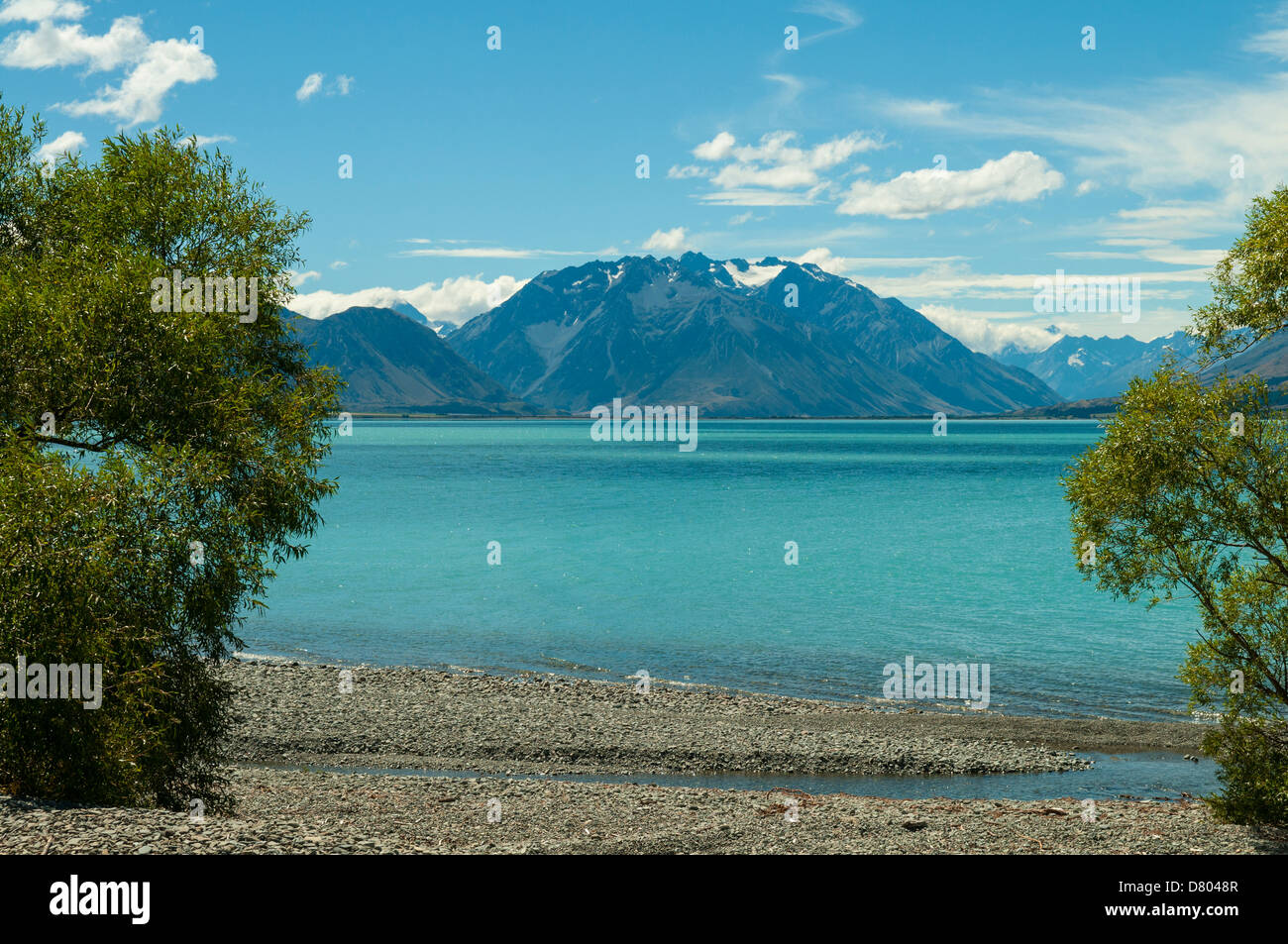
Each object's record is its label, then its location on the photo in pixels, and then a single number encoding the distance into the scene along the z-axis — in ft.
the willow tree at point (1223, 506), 71.31
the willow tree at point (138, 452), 57.67
